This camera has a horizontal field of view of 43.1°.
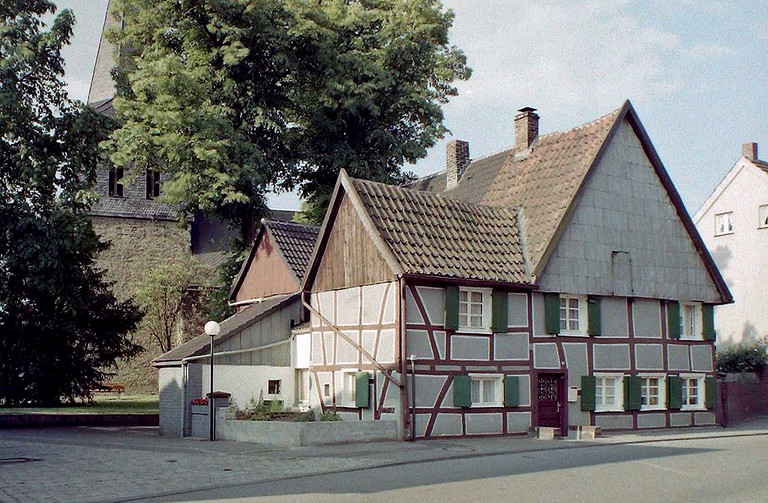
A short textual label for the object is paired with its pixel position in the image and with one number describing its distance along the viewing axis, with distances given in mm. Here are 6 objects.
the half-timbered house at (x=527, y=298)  25391
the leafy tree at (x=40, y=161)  24641
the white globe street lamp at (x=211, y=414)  25297
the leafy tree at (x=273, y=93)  35569
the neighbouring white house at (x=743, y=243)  44062
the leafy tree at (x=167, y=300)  49156
